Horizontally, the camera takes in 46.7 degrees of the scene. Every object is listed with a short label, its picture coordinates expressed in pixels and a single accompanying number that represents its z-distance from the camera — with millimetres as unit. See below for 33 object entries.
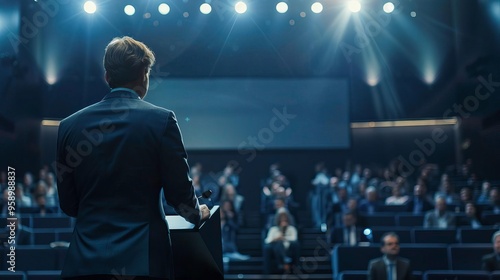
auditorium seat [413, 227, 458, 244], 7184
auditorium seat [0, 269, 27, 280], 4578
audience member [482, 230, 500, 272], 5816
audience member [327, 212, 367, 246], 7363
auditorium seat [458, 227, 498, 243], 7031
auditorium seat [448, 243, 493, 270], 6414
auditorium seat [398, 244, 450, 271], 6539
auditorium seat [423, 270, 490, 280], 5512
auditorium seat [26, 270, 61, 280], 5195
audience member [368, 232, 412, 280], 5543
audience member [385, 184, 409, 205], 9070
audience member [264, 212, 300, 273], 7496
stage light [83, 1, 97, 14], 10531
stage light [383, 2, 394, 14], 11234
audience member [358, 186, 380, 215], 8602
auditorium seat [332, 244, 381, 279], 6422
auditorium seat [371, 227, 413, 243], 7297
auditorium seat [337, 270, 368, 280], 5570
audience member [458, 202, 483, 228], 7590
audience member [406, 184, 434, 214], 8429
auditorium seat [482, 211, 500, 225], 7734
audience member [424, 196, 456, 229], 7582
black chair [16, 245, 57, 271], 6206
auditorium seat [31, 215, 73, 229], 8000
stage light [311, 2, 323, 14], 11055
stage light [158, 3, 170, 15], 11330
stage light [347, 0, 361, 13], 10719
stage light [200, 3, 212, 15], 11297
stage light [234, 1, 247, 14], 10820
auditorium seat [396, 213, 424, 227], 8047
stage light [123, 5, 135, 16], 11297
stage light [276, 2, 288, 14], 11193
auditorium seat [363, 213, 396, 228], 8047
